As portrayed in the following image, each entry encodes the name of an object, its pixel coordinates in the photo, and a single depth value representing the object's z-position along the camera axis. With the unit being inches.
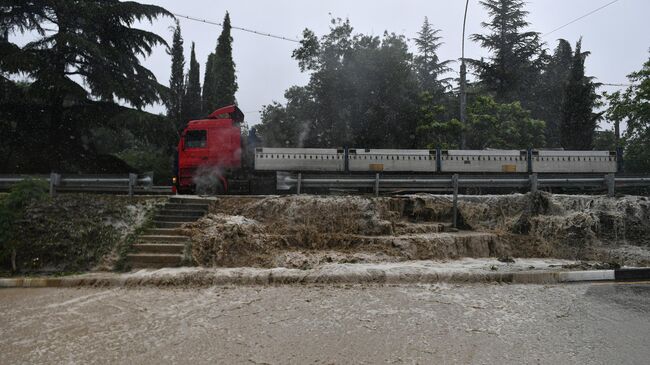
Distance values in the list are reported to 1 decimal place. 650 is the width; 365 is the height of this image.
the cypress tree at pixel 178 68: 1513.3
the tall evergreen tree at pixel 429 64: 1754.4
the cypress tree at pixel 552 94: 1352.1
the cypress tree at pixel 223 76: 1244.3
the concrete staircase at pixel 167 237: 306.0
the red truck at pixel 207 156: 531.2
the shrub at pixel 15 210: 294.5
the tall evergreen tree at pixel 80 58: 709.9
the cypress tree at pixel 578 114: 999.6
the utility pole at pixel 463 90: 725.8
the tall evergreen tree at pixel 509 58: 1347.2
